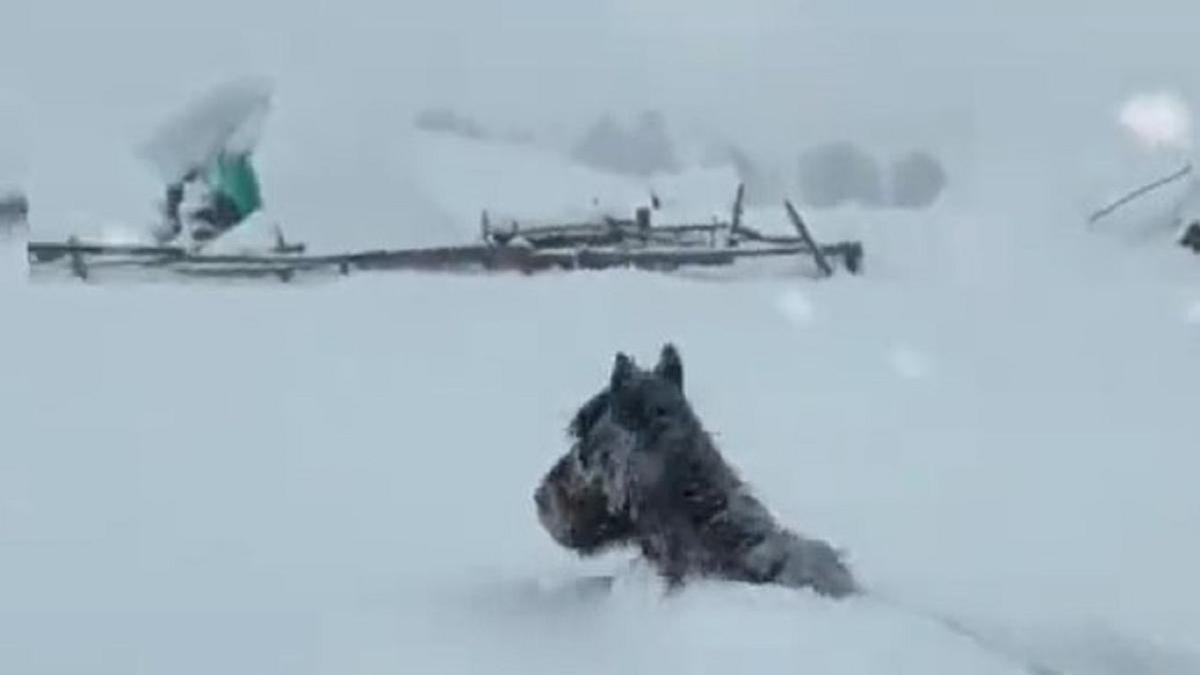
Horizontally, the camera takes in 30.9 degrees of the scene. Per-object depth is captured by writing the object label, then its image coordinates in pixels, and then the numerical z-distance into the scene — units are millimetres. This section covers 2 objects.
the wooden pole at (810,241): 21469
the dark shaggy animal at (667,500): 6508
